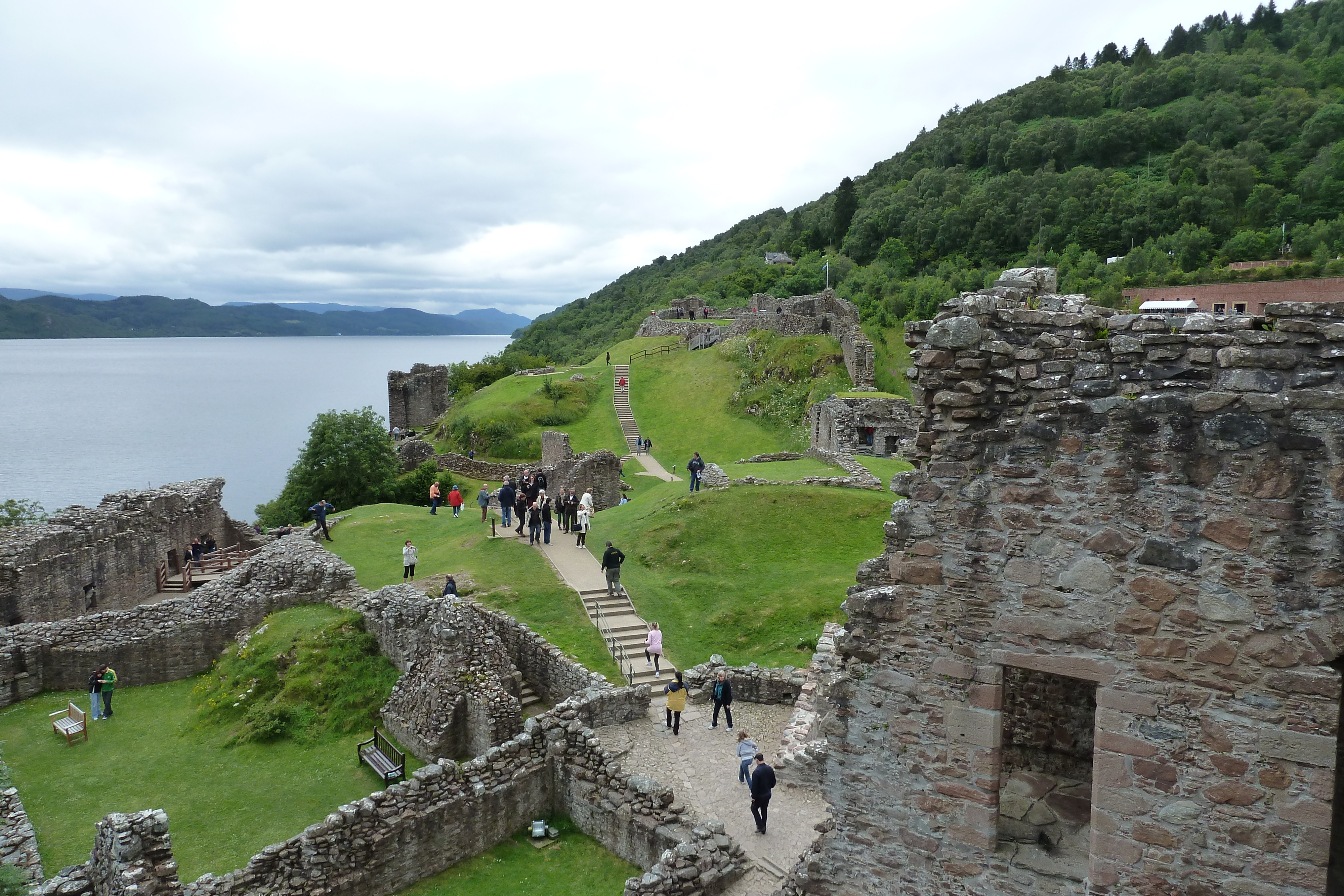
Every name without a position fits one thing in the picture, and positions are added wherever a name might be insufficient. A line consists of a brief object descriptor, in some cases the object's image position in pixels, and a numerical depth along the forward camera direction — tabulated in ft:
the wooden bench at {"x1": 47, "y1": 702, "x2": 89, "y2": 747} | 54.70
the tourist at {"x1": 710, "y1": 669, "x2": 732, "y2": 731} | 49.98
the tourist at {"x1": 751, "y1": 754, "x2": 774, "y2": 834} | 39.58
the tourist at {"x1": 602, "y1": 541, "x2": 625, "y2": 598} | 65.05
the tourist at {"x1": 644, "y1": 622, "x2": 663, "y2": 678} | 56.65
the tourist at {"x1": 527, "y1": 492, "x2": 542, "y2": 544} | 77.09
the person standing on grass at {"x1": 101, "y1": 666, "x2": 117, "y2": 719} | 57.72
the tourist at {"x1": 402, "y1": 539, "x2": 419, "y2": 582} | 70.69
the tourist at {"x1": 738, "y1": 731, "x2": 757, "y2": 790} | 43.55
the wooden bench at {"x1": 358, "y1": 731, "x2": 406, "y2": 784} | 48.34
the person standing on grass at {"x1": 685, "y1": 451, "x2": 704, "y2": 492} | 96.84
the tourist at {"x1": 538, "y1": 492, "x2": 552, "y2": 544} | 77.87
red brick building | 126.82
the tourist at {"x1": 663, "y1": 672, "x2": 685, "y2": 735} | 49.62
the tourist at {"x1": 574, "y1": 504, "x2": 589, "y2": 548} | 76.95
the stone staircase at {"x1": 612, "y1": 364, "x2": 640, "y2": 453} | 146.82
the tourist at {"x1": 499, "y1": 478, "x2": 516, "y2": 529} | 82.84
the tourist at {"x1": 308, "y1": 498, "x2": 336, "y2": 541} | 83.15
